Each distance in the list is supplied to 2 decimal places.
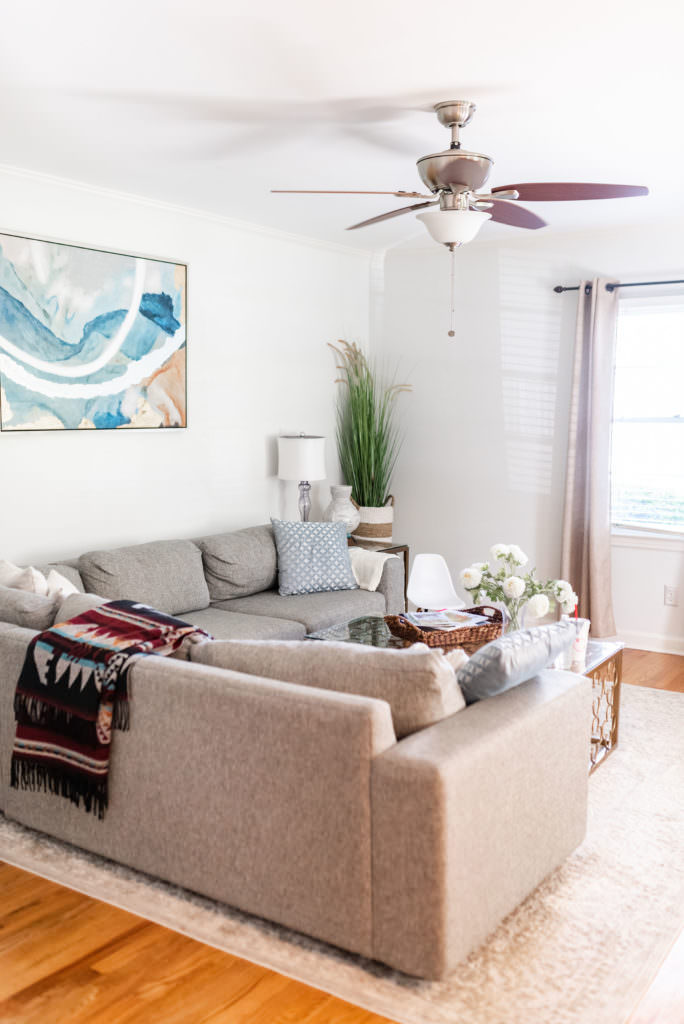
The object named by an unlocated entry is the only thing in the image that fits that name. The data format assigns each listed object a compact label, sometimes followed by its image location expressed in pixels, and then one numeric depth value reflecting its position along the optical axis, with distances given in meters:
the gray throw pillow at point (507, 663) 2.52
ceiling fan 3.30
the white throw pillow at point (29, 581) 3.58
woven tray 3.68
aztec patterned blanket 2.72
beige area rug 2.26
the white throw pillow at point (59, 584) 3.68
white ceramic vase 5.86
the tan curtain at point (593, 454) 5.61
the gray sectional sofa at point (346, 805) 2.24
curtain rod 5.54
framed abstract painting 4.25
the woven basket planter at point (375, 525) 6.18
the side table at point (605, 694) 3.84
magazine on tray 3.80
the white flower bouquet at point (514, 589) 3.84
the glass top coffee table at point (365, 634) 3.84
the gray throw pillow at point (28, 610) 3.18
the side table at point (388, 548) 5.86
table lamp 5.57
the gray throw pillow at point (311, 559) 5.08
